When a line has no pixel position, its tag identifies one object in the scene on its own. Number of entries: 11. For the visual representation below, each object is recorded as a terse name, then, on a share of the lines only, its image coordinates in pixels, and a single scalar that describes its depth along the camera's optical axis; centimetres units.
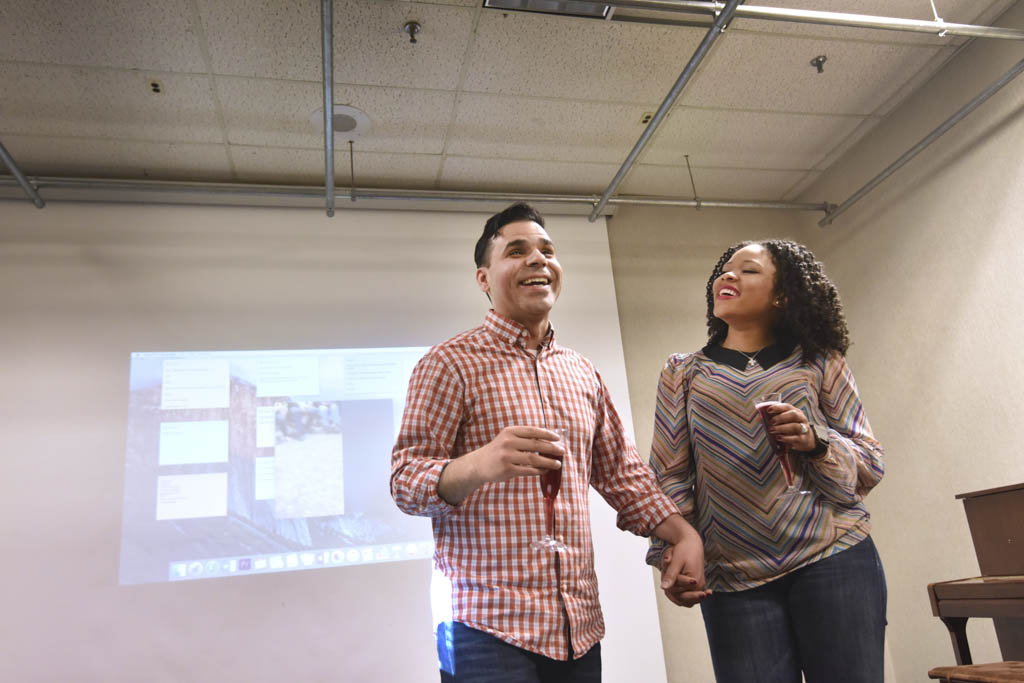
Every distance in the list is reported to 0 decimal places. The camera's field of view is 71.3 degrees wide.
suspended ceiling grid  286
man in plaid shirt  118
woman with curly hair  134
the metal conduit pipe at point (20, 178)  314
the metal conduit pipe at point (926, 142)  299
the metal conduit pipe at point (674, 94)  270
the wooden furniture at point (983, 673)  169
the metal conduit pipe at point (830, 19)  265
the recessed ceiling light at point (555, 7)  272
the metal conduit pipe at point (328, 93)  251
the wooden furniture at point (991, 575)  204
